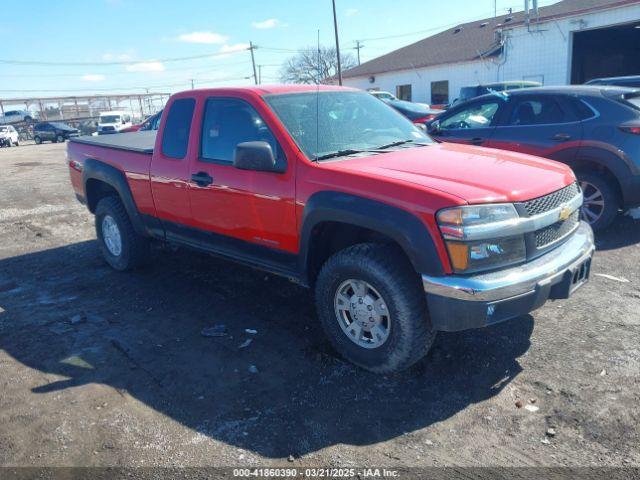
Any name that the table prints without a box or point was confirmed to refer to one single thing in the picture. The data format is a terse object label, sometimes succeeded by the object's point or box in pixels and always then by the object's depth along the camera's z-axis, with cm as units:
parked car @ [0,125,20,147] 3644
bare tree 4995
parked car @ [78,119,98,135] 4062
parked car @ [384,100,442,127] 1565
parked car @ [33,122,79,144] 3778
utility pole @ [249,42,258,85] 5668
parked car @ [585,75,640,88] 813
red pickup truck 312
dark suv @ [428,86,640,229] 599
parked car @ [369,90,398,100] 2360
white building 1944
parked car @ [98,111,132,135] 3652
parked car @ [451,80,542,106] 1636
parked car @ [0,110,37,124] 5141
